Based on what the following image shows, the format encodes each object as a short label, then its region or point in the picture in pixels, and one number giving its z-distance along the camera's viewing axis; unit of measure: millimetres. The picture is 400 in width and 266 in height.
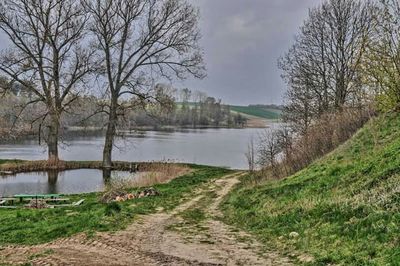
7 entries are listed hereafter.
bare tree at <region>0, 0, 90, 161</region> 32906
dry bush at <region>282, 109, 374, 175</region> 19812
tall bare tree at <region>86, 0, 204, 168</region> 32531
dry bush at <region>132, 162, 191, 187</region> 24202
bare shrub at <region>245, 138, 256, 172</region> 24034
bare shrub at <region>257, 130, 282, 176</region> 29047
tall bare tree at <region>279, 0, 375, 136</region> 29688
